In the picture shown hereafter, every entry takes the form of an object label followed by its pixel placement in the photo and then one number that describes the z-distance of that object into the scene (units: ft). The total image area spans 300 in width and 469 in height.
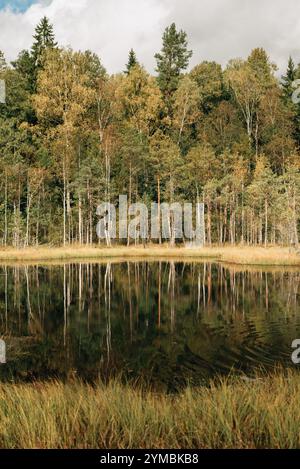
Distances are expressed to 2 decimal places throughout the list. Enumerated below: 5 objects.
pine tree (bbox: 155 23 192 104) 242.29
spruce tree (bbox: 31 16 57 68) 228.63
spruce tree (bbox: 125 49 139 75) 240.32
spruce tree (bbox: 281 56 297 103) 243.75
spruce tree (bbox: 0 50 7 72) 209.97
